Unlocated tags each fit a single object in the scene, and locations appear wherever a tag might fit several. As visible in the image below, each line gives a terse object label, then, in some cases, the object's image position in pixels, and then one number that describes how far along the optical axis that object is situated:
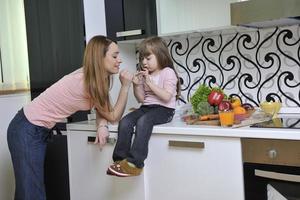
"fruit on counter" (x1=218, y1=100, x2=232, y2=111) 1.74
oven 1.43
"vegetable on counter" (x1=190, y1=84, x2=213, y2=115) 1.80
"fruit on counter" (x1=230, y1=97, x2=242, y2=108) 1.83
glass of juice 1.61
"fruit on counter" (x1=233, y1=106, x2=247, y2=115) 1.77
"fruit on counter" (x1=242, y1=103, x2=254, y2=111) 1.94
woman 1.72
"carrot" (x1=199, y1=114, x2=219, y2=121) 1.73
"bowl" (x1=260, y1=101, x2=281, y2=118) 1.75
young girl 1.69
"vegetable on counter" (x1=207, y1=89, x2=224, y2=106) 1.83
